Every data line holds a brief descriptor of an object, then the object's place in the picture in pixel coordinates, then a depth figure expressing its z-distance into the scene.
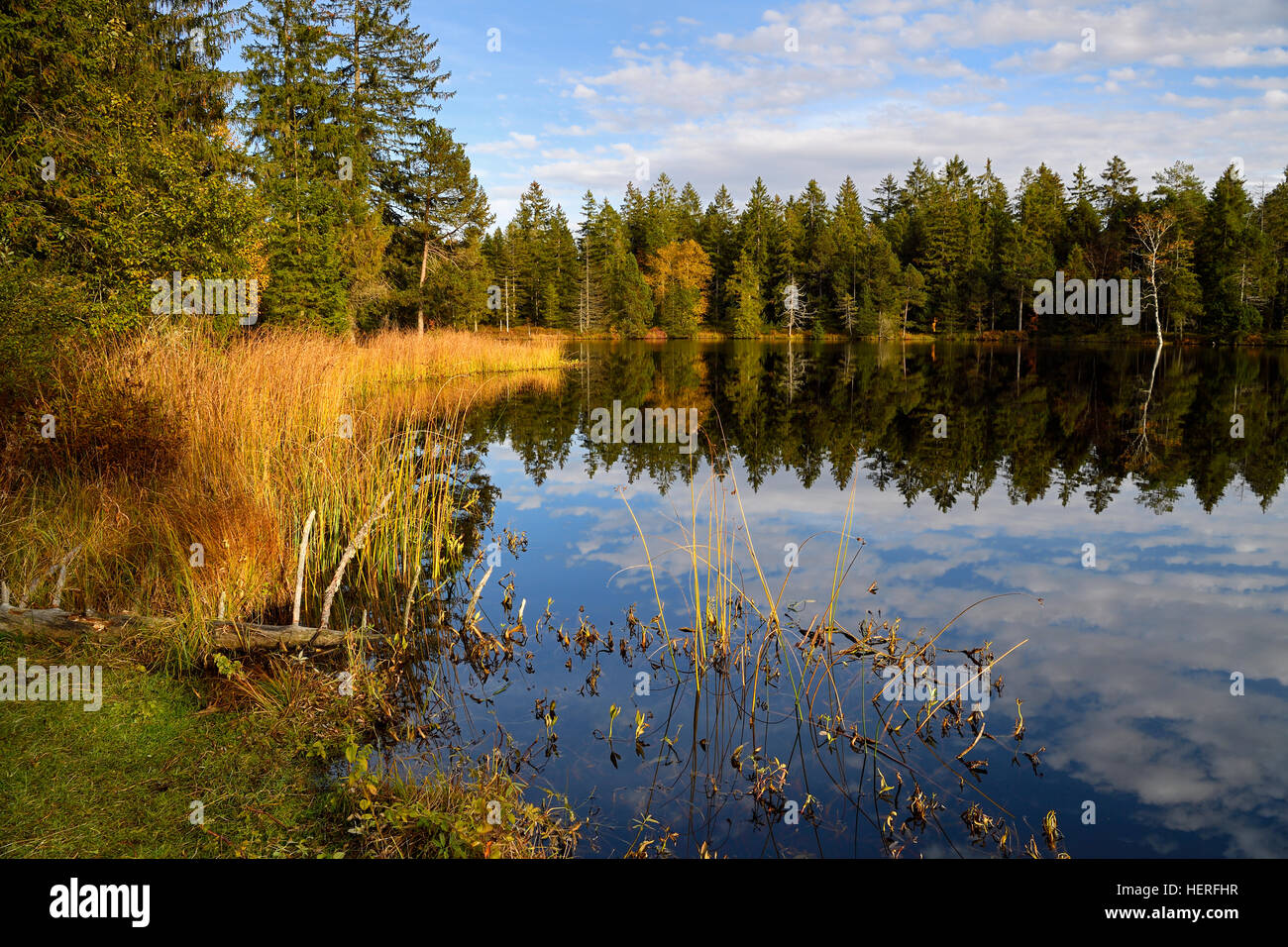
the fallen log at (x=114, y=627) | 4.95
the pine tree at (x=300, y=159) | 23.23
